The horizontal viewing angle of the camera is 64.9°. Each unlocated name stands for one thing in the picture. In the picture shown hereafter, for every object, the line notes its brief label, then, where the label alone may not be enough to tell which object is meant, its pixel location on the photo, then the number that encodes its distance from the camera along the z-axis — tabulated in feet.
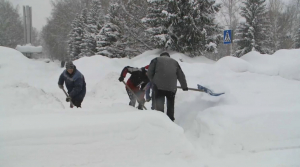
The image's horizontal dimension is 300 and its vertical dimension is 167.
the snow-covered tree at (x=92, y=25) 83.97
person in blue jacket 16.38
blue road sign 30.75
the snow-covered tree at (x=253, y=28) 67.00
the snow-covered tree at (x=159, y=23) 40.04
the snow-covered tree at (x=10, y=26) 126.31
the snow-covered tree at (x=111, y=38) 61.46
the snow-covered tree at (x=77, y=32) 105.81
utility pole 59.82
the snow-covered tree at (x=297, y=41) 80.96
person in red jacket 17.79
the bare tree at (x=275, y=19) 86.92
